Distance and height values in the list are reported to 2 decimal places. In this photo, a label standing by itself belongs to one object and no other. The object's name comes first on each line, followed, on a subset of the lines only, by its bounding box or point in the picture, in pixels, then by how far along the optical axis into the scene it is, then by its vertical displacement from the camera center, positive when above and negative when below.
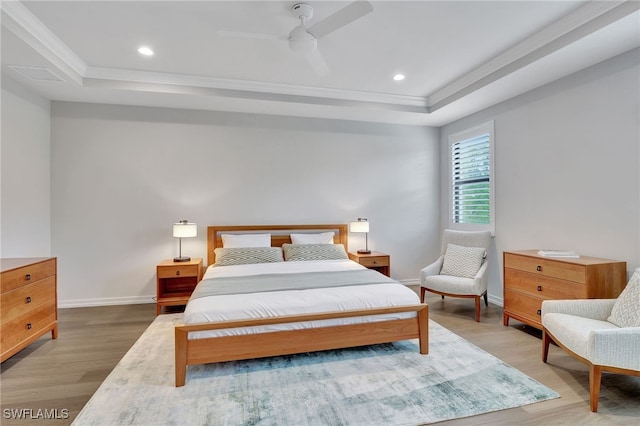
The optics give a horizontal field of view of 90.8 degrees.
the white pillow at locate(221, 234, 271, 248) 4.36 -0.38
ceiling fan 2.20 +1.41
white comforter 2.42 -0.74
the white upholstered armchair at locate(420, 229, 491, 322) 3.77 -0.74
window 4.51 +0.52
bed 2.38 -0.83
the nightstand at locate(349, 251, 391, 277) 4.61 -0.69
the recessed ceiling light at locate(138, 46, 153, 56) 3.15 +1.66
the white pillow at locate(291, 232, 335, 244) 4.64 -0.37
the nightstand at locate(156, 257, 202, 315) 3.89 -0.88
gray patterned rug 1.98 -1.26
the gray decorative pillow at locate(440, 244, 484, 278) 4.06 -0.64
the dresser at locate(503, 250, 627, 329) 2.77 -0.64
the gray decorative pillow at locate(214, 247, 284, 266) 4.04 -0.55
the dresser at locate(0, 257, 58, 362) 2.50 -0.77
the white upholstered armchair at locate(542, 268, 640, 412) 2.01 -0.84
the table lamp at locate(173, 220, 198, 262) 4.08 -0.21
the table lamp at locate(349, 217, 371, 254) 4.82 -0.21
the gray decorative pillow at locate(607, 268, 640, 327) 2.28 -0.70
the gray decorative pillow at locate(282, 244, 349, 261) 4.31 -0.53
